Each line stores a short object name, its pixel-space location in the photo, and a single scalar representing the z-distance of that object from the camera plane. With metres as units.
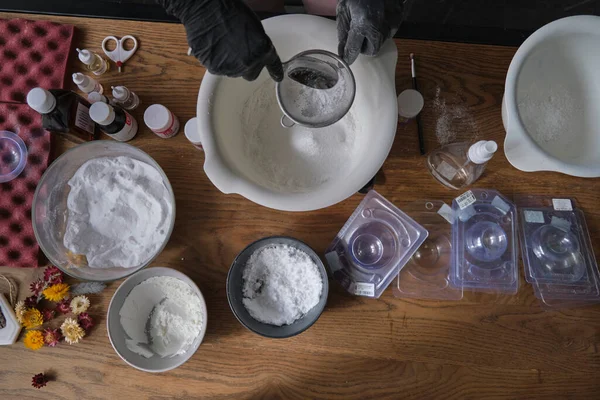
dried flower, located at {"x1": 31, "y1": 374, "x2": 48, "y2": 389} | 0.80
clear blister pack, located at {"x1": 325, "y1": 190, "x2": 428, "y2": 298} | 0.82
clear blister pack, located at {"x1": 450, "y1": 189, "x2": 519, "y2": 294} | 0.83
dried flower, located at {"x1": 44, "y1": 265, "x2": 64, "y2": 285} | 0.82
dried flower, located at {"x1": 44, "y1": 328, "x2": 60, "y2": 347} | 0.81
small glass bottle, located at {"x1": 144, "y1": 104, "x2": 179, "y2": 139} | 0.81
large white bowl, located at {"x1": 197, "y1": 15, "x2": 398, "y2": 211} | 0.69
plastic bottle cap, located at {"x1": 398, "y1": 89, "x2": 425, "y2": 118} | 0.81
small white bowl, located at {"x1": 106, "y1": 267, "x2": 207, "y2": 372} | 0.76
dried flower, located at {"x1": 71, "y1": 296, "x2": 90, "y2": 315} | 0.82
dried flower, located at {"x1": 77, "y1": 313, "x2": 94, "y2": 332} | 0.81
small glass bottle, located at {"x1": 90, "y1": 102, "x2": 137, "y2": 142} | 0.77
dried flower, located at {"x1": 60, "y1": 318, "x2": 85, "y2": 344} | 0.81
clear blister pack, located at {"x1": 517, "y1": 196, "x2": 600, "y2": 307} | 0.82
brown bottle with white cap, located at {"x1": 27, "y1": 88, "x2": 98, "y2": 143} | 0.75
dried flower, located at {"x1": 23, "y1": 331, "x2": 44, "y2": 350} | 0.80
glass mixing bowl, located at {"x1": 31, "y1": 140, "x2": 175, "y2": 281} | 0.79
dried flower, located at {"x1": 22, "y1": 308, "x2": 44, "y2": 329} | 0.81
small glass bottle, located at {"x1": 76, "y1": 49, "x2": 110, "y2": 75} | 0.83
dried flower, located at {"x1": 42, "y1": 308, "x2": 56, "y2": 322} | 0.83
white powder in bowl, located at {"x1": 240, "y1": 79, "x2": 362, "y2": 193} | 0.77
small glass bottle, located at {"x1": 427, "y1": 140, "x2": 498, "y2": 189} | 0.84
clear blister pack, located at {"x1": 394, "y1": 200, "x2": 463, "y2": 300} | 0.83
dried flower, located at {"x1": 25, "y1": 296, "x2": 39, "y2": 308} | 0.82
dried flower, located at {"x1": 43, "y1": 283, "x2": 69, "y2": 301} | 0.81
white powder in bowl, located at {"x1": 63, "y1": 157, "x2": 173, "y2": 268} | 0.81
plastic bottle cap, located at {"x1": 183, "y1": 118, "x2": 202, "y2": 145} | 0.82
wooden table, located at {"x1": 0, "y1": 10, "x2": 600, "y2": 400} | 0.81
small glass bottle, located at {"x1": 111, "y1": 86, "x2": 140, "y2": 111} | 0.82
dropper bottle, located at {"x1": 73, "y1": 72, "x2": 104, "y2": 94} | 0.81
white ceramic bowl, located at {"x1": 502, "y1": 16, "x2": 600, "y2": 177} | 0.73
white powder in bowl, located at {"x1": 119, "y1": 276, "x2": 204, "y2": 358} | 0.80
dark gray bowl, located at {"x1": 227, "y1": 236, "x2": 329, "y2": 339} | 0.75
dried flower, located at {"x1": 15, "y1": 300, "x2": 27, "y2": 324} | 0.81
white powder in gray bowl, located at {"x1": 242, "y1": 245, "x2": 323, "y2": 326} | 0.78
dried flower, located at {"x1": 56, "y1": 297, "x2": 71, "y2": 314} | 0.82
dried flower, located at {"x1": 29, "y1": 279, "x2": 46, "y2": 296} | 0.82
